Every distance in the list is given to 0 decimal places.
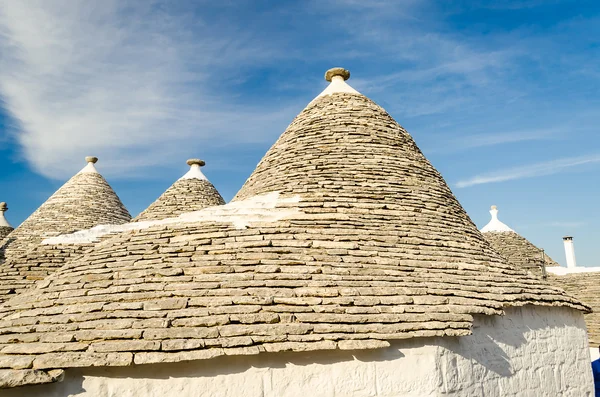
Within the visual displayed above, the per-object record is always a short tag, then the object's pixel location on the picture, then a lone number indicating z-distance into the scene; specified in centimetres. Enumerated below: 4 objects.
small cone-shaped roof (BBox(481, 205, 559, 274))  1416
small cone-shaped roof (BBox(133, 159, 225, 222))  1090
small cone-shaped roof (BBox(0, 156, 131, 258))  1123
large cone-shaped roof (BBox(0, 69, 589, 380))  379
